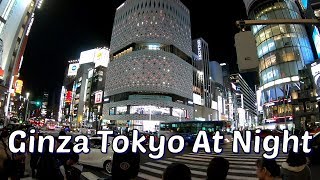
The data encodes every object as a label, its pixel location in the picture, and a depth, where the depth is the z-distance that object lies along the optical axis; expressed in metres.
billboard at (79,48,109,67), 110.06
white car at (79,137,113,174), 10.73
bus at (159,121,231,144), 31.61
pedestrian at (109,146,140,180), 2.52
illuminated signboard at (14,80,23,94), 68.25
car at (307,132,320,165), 10.67
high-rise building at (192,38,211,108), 107.38
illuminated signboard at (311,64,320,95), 50.53
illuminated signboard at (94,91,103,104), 98.25
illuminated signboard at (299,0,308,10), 64.08
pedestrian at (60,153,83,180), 5.50
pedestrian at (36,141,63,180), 5.00
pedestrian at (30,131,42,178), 8.26
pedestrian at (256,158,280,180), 3.18
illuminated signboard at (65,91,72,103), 129.02
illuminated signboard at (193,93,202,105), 98.69
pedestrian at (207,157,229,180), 2.83
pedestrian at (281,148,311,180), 4.26
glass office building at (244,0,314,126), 67.19
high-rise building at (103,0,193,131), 76.69
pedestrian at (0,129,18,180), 4.87
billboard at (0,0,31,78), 45.78
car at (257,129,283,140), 30.64
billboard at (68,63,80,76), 142.20
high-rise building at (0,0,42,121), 45.97
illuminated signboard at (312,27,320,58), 58.74
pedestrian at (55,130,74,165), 6.00
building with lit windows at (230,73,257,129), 148.19
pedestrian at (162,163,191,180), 2.19
